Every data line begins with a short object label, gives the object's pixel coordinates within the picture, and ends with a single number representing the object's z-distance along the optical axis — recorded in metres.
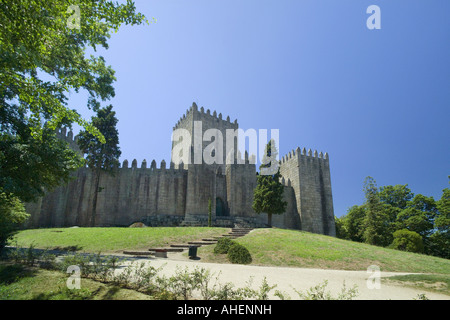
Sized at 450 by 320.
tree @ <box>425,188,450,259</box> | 34.56
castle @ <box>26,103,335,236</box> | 29.91
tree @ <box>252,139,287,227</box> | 29.84
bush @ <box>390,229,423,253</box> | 25.74
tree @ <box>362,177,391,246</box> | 32.69
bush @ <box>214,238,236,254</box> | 15.44
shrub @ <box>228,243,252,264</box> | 13.89
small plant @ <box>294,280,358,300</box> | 5.36
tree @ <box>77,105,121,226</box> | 28.55
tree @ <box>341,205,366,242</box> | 41.56
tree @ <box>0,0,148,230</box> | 6.44
